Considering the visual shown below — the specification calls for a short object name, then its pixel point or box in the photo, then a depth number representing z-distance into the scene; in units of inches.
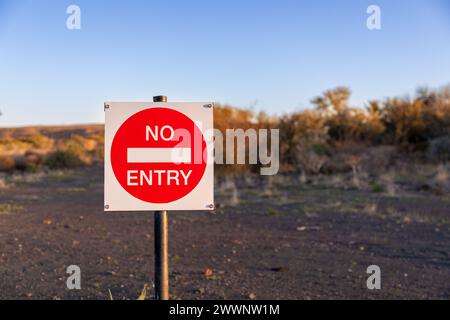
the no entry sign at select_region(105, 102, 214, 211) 102.5
